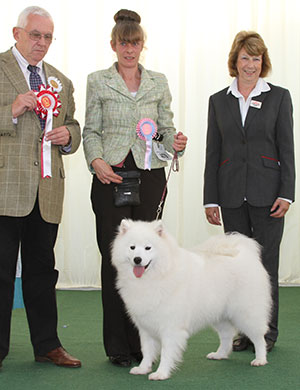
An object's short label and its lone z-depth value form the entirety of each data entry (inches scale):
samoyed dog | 107.7
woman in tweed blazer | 116.3
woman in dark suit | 127.5
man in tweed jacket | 108.1
